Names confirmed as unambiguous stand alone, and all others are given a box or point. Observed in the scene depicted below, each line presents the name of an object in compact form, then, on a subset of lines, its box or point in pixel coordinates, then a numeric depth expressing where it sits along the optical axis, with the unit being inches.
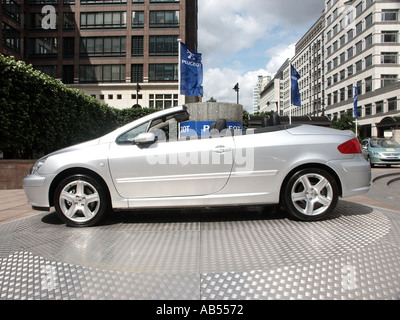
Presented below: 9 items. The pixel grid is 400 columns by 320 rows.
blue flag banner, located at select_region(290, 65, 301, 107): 902.1
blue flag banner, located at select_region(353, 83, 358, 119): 1270.9
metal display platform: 78.8
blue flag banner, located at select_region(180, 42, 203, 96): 504.7
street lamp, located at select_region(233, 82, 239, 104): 925.1
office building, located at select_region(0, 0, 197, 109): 1740.9
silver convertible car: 137.4
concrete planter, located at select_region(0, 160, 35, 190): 325.7
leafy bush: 339.6
